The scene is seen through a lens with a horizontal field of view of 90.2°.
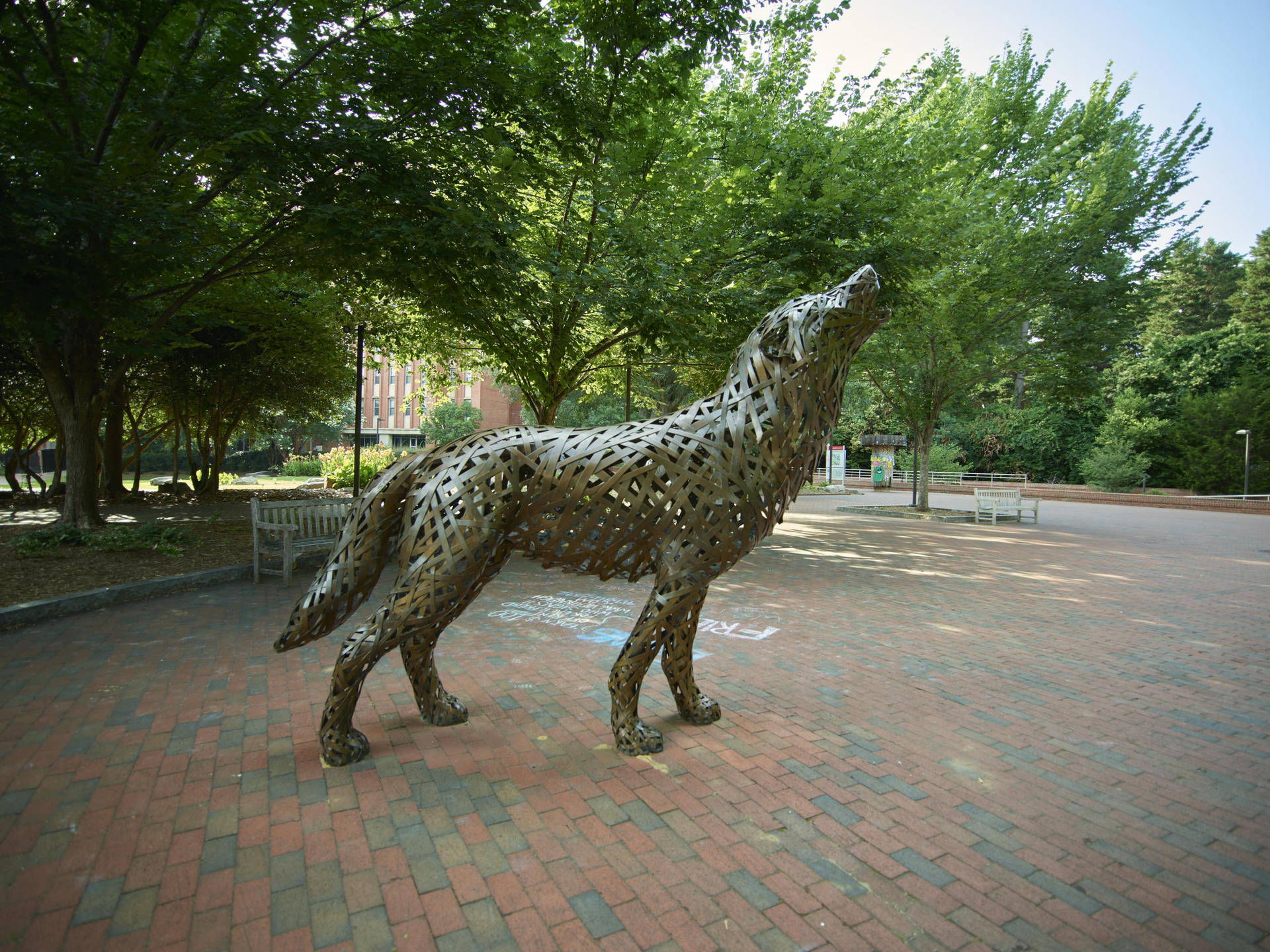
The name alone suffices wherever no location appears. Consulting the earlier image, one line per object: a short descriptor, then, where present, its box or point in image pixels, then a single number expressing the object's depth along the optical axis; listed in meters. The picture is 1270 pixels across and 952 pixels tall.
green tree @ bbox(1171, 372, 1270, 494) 25.94
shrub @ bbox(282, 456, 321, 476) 30.47
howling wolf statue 3.08
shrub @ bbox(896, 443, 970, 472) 35.81
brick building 62.03
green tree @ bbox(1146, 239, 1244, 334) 39.84
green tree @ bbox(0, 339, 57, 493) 13.91
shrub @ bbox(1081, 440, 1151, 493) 27.80
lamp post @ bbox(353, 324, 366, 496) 11.51
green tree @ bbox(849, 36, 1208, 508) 13.27
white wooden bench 17.14
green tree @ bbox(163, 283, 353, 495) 12.76
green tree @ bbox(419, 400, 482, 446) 43.25
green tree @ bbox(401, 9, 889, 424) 8.13
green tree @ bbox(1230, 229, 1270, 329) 34.81
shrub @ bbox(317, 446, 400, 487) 20.67
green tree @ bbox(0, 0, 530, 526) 5.34
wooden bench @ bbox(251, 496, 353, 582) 7.79
